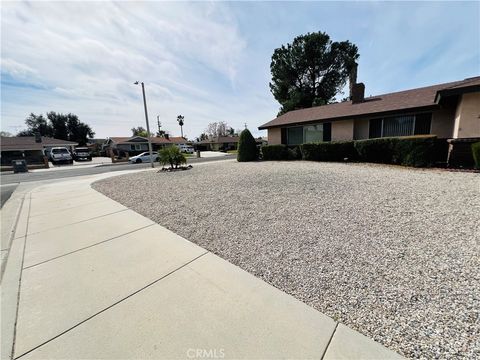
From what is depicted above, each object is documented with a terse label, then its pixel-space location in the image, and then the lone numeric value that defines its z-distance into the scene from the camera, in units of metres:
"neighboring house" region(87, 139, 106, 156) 45.62
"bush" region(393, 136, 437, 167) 8.83
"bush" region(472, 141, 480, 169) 7.41
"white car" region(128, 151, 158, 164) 25.15
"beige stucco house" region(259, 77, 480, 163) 8.14
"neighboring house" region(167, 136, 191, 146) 56.46
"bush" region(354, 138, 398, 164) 10.18
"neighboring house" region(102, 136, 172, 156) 40.22
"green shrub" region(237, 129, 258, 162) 16.53
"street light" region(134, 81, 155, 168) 17.13
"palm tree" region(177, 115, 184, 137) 66.50
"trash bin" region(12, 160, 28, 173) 19.94
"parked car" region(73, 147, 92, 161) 30.93
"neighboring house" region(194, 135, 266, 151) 57.44
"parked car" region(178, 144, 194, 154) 47.61
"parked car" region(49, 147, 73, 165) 26.11
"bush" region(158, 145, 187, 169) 13.79
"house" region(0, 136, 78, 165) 28.51
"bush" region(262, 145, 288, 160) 15.71
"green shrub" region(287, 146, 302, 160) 15.04
